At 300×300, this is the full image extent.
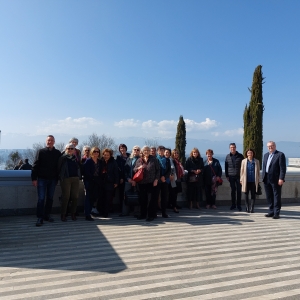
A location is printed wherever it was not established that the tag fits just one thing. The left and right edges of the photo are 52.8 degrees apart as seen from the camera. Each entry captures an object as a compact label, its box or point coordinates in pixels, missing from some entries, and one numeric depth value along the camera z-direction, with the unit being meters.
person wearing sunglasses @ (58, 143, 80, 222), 6.67
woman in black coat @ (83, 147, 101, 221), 7.04
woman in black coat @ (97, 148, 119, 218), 7.21
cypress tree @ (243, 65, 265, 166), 21.59
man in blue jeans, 6.55
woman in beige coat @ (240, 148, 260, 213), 8.13
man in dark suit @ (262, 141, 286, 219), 7.39
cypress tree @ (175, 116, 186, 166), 37.88
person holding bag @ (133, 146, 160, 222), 6.90
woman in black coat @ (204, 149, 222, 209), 8.77
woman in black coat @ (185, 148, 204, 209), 8.53
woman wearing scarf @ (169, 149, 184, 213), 8.17
